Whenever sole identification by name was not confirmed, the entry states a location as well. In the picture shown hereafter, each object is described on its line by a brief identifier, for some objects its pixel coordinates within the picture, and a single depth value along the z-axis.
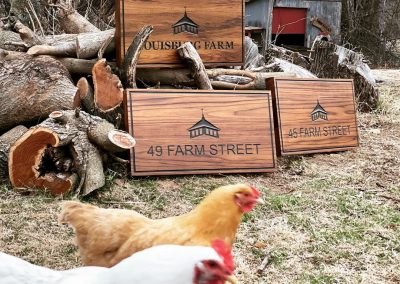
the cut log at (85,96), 5.12
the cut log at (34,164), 4.41
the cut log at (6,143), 4.60
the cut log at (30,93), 5.01
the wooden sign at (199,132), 4.90
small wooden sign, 5.70
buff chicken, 2.69
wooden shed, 14.17
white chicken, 1.68
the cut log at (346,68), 8.15
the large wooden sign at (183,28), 5.47
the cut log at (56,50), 5.47
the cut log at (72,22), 6.72
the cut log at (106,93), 5.06
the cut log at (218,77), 5.89
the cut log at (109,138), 4.58
